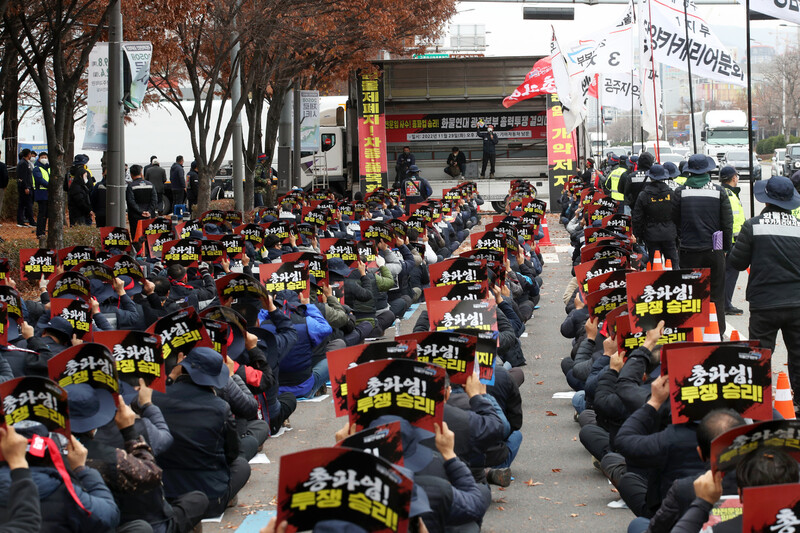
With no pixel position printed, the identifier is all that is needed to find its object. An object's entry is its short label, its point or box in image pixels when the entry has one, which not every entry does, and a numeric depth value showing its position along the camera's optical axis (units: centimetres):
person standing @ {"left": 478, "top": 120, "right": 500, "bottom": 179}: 3622
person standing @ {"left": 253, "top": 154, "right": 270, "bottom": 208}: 3659
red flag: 3111
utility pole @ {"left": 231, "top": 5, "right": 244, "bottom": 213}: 2672
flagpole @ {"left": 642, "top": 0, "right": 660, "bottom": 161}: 1953
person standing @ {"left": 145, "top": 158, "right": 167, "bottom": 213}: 3444
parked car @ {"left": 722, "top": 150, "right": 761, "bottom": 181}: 5541
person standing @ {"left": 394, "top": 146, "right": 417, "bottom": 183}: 3547
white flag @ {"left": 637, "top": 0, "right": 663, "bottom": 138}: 2116
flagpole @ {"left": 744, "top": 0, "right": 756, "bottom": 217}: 1180
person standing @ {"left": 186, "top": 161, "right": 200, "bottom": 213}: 3862
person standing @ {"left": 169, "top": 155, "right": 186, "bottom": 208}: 3644
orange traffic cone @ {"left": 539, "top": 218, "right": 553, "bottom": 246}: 2418
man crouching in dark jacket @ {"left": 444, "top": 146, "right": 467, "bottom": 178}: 3666
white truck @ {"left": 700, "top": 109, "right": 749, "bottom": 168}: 5894
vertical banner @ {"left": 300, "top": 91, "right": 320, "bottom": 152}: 3375
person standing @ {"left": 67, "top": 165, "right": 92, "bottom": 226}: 2341
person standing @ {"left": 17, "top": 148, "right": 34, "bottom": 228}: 2722
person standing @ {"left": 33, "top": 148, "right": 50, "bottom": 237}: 2550
